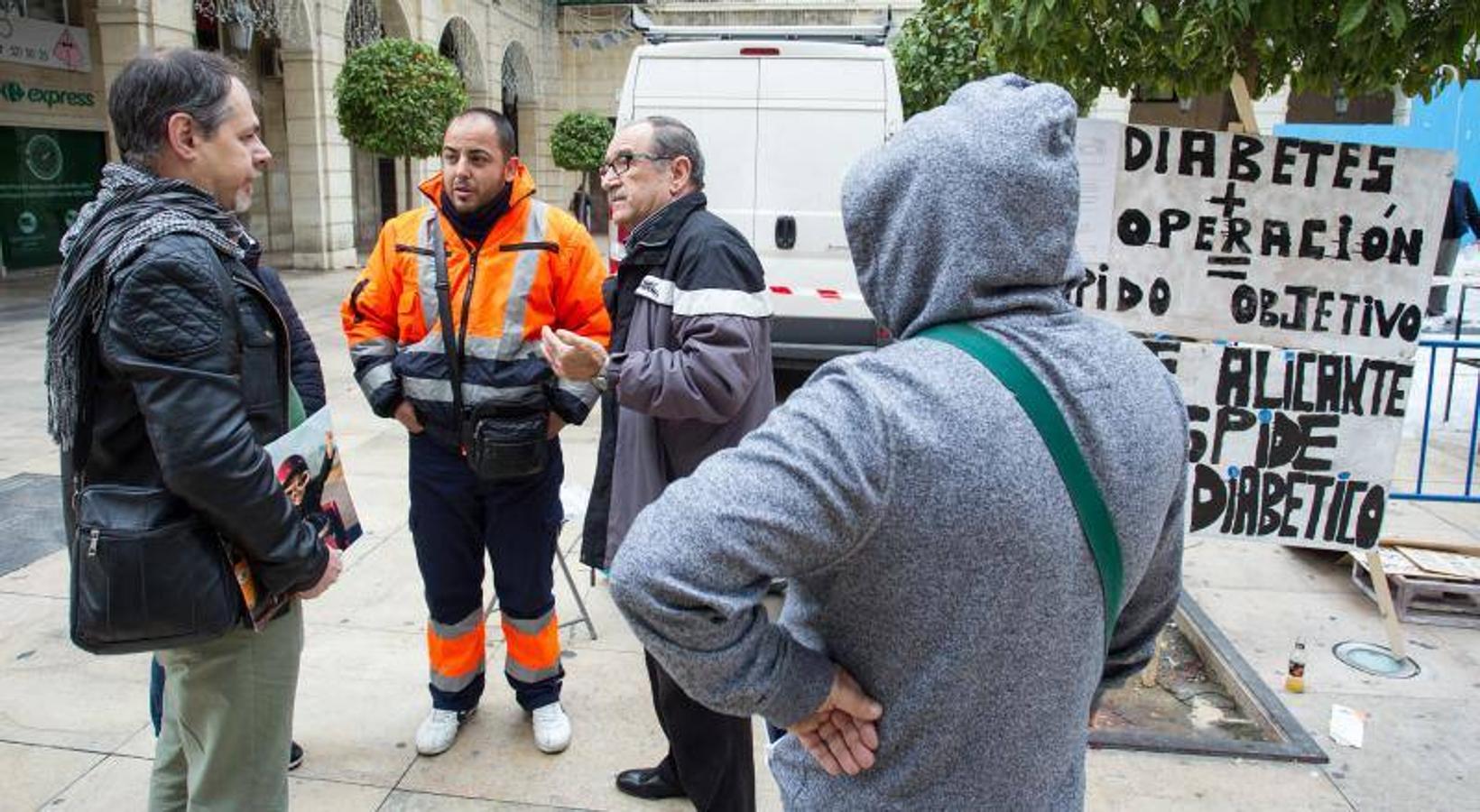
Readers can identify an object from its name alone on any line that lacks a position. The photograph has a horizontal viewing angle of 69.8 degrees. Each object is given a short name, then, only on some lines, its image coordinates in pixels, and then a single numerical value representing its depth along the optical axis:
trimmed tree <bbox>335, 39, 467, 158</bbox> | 12.04
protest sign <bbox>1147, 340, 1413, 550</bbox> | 3.58
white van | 7.21
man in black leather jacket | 1.91
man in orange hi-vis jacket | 2.99
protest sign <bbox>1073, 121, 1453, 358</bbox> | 3.41
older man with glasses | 2.64
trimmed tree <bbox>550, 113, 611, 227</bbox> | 20.59
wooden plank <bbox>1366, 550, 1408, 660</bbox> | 3.95
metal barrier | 4.71
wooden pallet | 4.35
